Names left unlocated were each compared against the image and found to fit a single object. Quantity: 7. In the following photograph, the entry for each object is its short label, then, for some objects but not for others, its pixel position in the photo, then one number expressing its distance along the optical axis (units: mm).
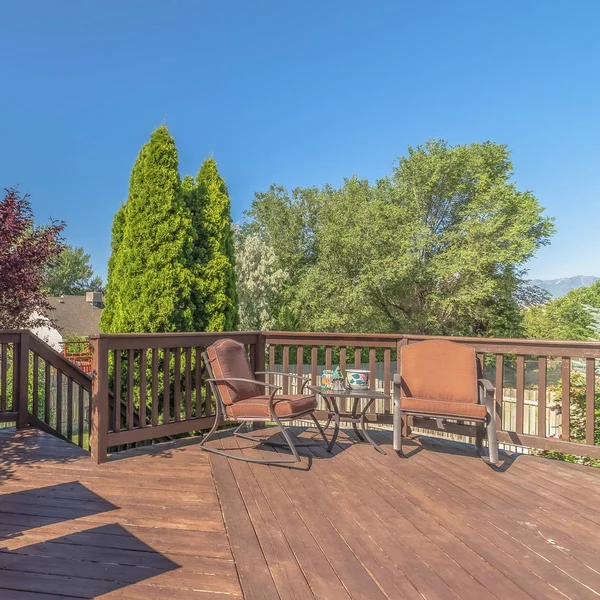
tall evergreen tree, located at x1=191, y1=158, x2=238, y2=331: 5925
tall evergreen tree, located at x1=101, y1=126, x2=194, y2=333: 5594
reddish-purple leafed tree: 4051
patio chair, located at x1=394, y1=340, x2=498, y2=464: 3223
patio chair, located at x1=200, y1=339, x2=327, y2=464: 3273
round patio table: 3496
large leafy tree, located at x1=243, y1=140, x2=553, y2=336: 14367
